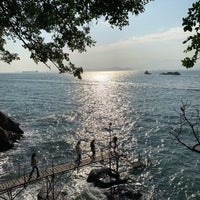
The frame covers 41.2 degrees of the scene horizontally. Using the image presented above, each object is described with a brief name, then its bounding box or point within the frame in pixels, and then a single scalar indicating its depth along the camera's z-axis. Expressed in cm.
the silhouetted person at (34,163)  2600
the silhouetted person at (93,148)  3117
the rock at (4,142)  3764
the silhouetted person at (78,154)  2926
